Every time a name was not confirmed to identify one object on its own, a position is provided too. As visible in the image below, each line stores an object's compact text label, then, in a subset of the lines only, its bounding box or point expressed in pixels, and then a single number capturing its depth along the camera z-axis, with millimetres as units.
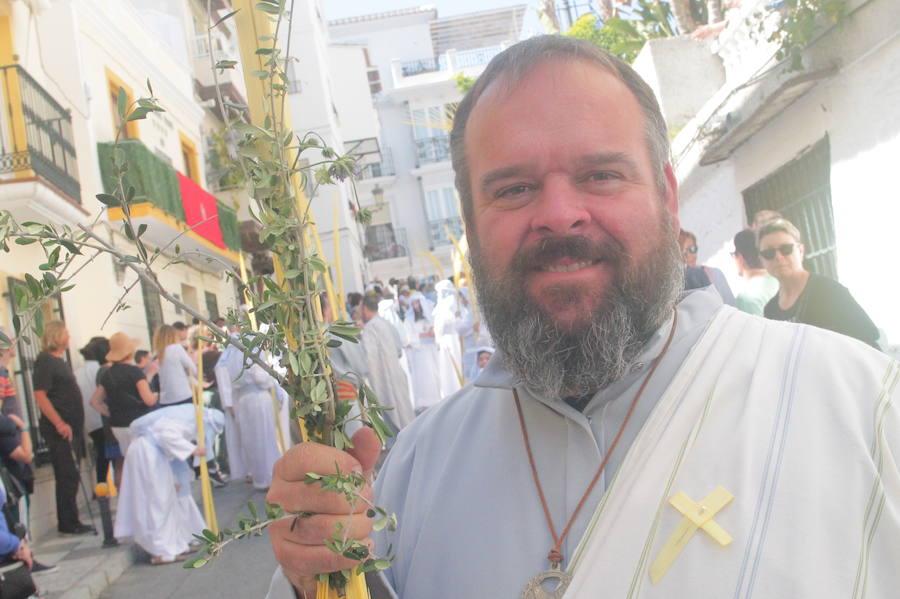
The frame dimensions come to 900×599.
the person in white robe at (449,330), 12695
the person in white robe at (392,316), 14214
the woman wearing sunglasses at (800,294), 4059
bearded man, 1389
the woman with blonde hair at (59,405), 7475
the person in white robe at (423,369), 13688
